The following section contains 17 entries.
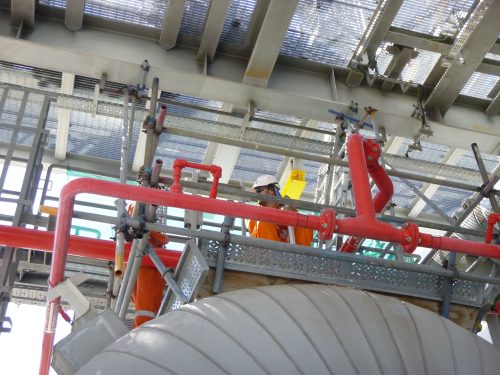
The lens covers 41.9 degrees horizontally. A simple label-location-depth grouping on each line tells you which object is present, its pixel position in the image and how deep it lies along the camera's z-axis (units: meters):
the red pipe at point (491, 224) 5.23
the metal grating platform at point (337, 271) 4.61
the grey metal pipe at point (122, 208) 5.08
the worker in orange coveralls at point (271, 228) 6.07
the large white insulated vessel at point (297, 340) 3.12
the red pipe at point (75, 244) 6.23
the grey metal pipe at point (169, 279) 4.34
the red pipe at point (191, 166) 5.12
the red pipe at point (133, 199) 4.36
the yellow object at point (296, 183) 8.64
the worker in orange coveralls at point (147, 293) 5.96
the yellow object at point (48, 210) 7.07
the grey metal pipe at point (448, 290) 4.88
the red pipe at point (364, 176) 4.52
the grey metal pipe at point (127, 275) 5.19
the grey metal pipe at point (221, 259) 4.46
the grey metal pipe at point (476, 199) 6.59
